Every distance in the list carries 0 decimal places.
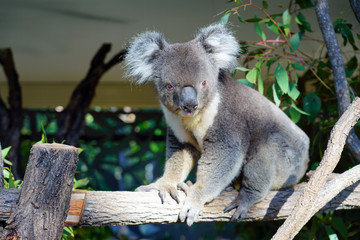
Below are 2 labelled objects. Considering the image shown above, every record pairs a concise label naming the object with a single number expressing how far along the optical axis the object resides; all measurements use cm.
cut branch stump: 167
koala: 219
